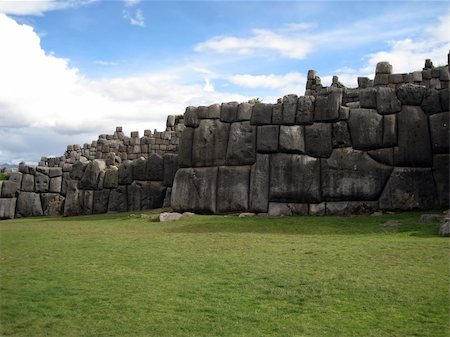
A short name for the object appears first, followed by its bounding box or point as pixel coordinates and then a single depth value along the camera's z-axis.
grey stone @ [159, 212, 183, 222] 14.12
